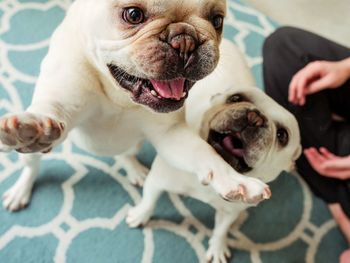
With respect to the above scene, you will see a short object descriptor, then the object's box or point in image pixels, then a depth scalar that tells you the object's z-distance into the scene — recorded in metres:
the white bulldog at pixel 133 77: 0.81
